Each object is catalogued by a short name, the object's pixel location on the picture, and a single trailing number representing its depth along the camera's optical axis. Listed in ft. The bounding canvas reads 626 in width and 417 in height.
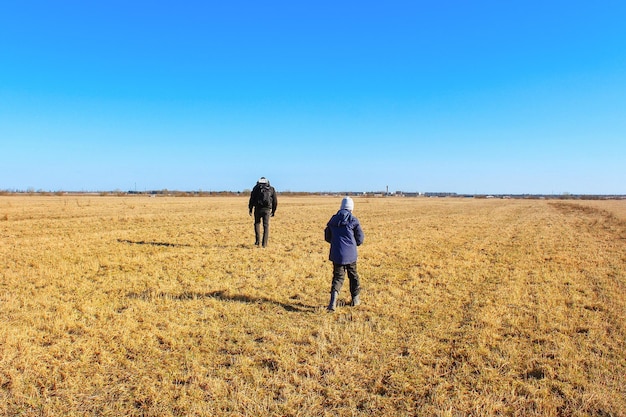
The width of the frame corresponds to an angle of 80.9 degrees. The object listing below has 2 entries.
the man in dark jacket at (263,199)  43.98
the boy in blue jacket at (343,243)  23.20
